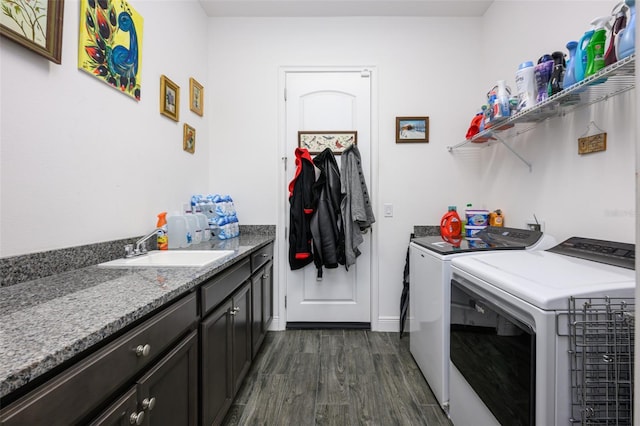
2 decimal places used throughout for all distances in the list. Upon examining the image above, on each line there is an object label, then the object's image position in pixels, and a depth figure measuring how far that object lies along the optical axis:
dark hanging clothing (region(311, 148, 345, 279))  2.28
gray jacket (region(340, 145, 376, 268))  2.27
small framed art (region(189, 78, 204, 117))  2.16
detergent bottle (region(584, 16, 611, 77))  1.10
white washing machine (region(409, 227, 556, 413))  1.44
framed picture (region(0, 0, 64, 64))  0.86
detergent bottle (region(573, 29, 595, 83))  1.15
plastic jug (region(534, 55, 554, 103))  1.39
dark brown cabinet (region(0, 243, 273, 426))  0.52
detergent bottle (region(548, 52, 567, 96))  1.33
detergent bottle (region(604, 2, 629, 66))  1.05
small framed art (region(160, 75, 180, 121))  1.76
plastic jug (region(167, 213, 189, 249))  1.71
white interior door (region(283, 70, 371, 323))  2.45
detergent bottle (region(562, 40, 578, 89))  1.22
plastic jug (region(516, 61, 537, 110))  1.47
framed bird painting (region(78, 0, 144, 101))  1.18
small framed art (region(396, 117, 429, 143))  2.43
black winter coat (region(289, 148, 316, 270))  2.30
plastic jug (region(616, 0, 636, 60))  0.95
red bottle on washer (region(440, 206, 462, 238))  2.24
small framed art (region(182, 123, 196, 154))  2.05
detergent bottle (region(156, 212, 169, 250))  1.63
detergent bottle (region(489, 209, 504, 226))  2.09
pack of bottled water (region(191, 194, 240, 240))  2.11
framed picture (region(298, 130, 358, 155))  2.44
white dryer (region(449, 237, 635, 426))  0.77
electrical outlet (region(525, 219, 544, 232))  1.71
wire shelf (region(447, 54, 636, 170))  1.01
